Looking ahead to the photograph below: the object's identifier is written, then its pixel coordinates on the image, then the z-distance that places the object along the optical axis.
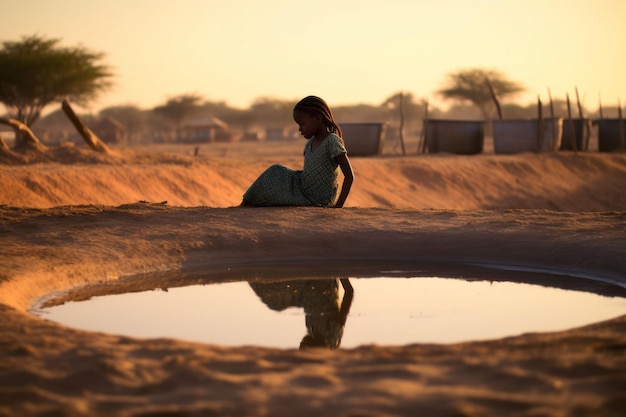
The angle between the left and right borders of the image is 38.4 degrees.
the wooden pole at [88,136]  15.57
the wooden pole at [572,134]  22.30
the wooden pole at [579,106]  24.23
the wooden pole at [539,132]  21.94
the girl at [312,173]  7.67
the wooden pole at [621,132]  24.62
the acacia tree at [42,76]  27.59
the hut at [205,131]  44.94
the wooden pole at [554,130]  22.22
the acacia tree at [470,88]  45.09
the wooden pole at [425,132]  22.03
